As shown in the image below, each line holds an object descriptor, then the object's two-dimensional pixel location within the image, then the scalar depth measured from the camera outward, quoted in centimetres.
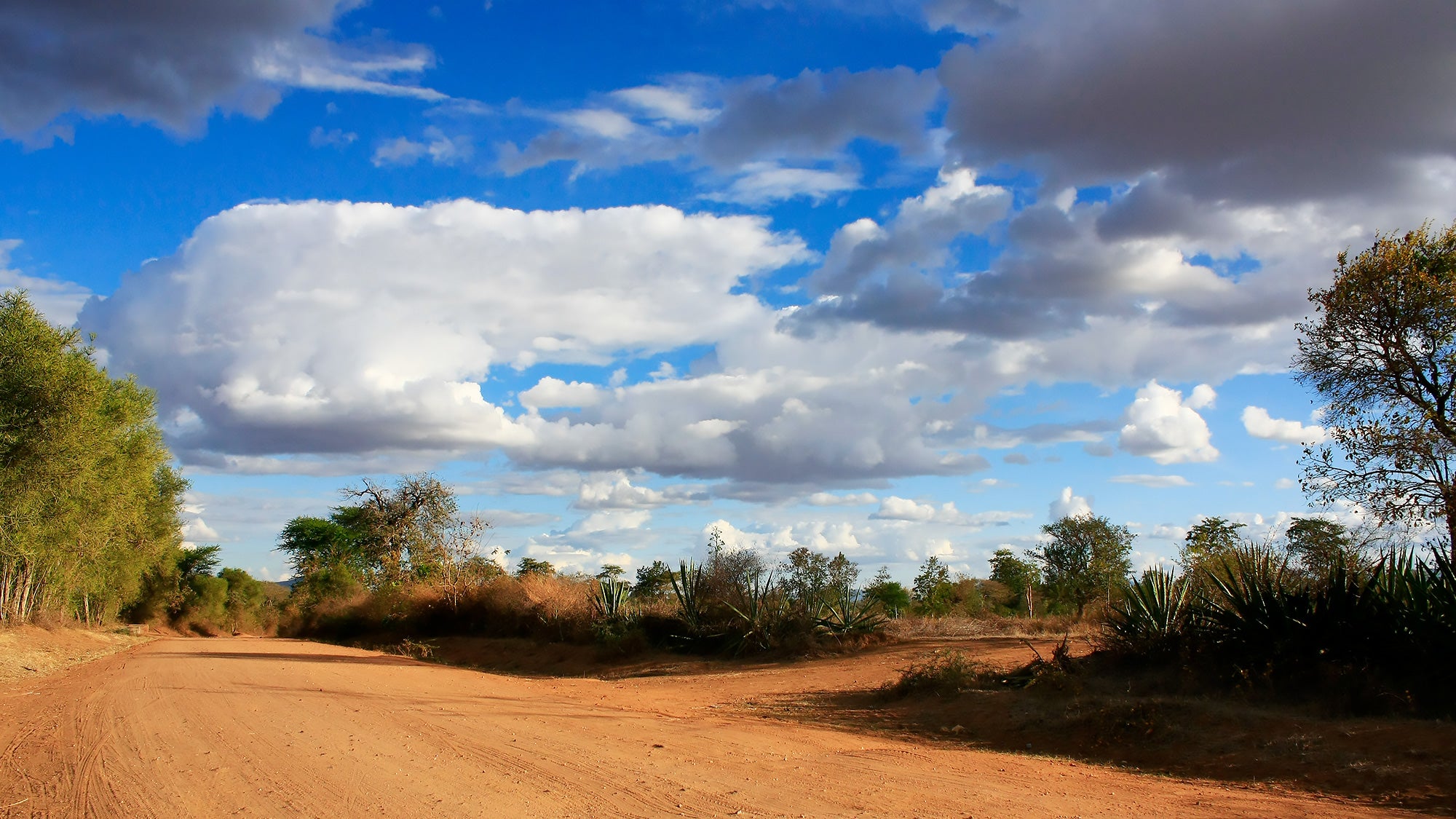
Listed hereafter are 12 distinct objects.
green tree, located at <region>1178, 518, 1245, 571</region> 1650
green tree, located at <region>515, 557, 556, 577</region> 3241
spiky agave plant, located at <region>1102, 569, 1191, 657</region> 1268
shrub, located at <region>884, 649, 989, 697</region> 1295
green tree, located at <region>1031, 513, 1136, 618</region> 3384
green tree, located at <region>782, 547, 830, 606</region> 2220
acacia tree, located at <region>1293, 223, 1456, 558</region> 1684
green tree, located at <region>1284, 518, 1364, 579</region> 1302
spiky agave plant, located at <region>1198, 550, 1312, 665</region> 1133
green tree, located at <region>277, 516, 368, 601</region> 4434
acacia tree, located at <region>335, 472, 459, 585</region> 3756
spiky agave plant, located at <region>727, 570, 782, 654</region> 2159
